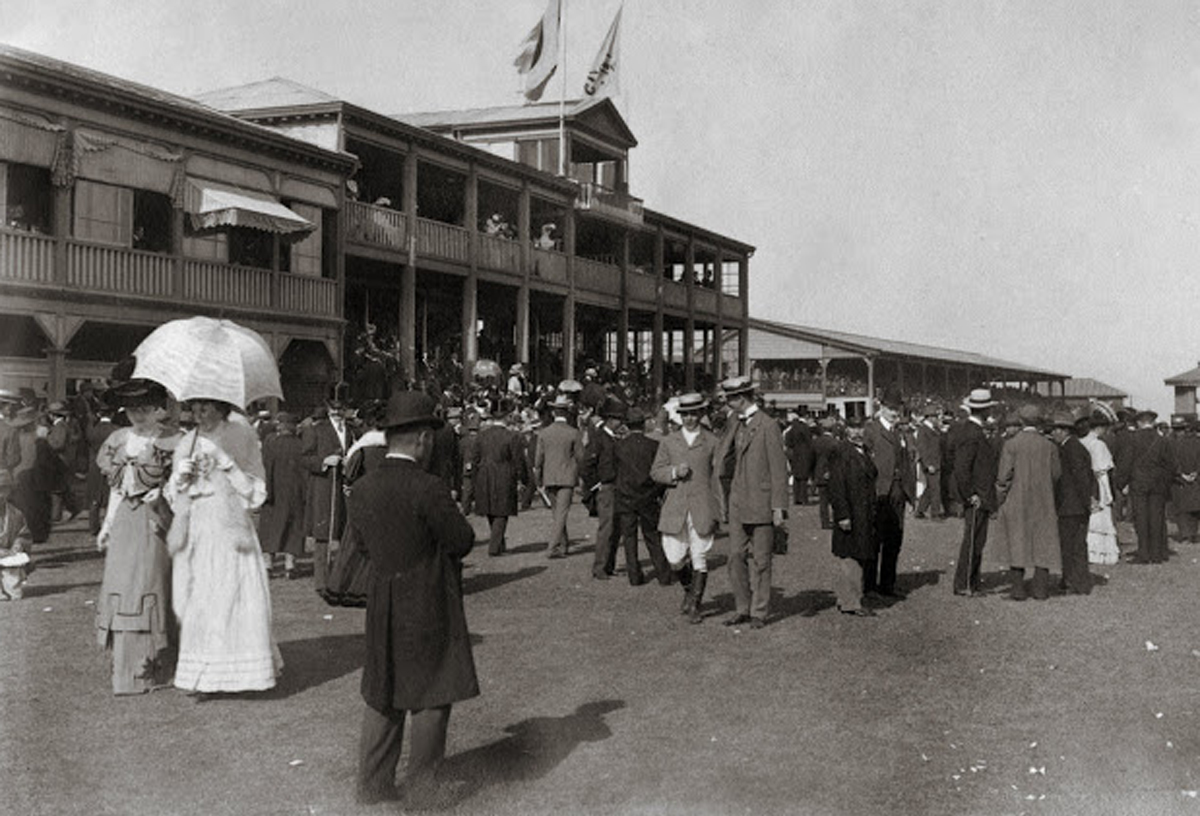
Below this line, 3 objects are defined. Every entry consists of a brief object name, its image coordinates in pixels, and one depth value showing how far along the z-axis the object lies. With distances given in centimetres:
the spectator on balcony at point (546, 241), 3259
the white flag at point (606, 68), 3538
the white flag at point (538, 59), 3231
